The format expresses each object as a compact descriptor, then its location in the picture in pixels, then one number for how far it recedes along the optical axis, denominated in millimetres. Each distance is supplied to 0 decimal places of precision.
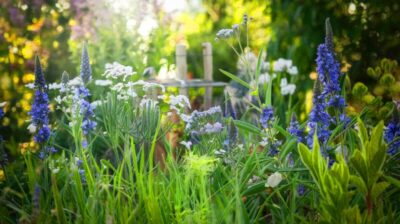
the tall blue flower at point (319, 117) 2383
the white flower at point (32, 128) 2785
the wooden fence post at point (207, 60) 5418
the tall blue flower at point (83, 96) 2713
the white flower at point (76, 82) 2990
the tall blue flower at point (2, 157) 2566
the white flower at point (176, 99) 2937
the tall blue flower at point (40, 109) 2564
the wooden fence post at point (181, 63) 5102
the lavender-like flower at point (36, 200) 1869
